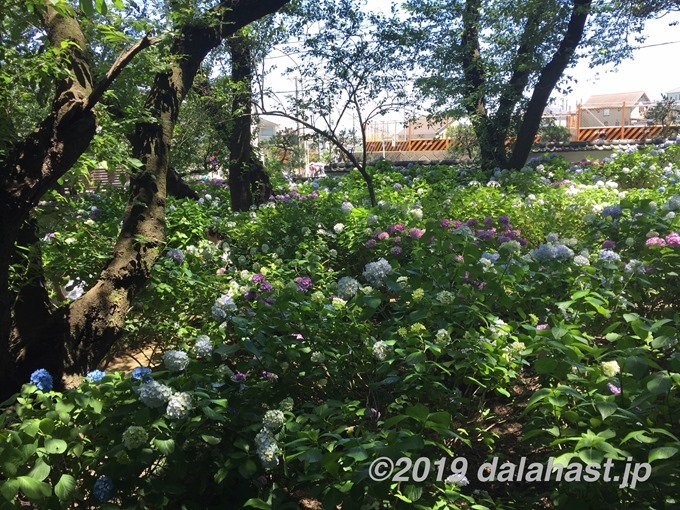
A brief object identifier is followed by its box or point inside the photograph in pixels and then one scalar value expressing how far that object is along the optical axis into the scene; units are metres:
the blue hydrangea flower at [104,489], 1.38
